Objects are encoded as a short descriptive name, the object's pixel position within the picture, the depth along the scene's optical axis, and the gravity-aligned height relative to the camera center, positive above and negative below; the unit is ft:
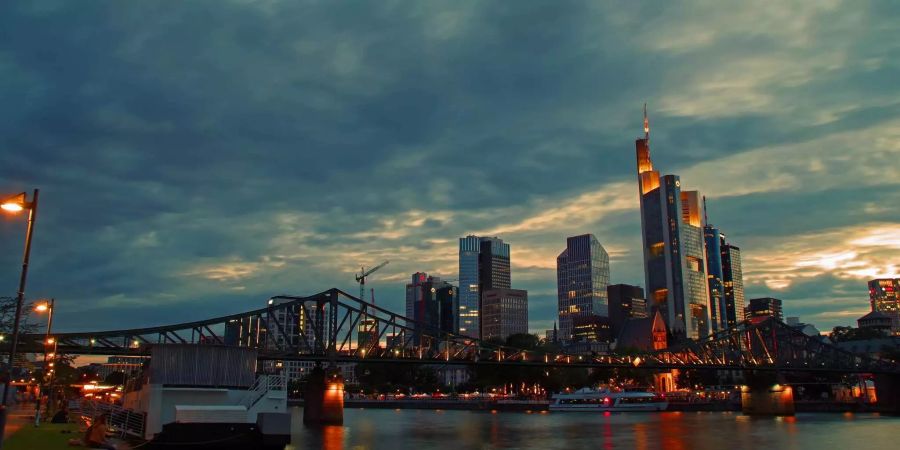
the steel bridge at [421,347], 316.19 +16.09
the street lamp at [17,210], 72.95 +16.75
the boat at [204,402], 170.46 -6.88
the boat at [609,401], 565.53 -19.69
